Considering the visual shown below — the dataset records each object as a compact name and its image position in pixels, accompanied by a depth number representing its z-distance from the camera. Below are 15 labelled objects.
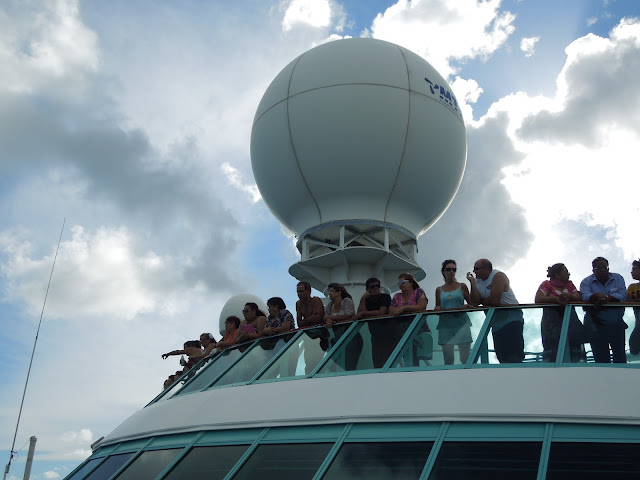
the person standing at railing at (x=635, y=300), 6.30
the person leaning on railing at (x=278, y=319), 8.73
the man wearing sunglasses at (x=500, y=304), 6.35
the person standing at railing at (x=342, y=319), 7.13
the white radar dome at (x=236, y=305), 30.97
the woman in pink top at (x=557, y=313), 6.21
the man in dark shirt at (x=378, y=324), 6.98
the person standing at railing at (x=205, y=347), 11.03
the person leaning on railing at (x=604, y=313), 6.25
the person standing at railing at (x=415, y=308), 6.70
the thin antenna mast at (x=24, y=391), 11.73
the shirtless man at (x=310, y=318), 7.61
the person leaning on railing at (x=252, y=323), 9.11
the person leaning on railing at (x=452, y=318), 6.56
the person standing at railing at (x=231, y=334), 9.53
